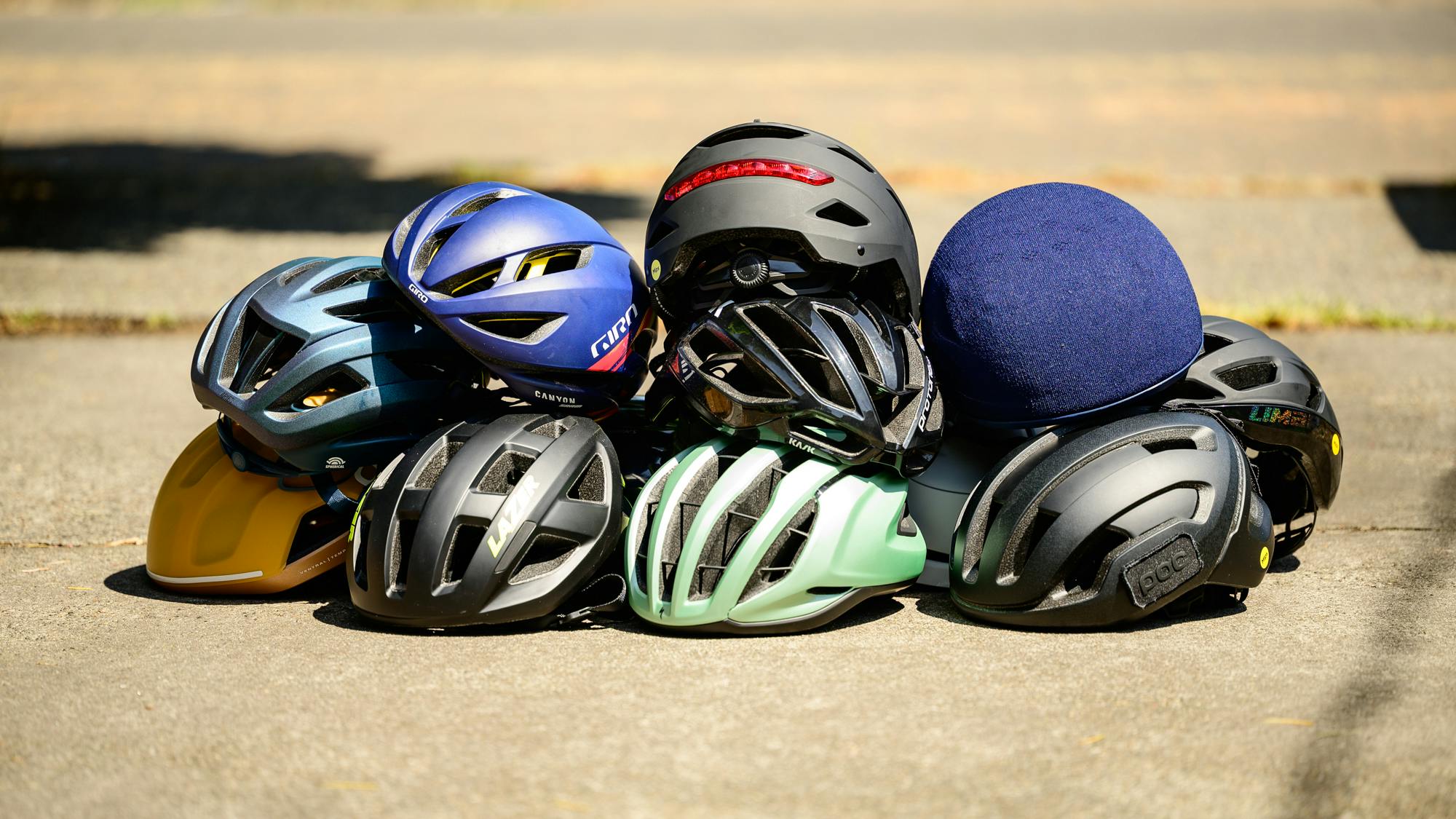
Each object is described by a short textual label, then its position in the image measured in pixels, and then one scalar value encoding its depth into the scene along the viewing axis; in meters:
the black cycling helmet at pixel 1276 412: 4.79
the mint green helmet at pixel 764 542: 4.18
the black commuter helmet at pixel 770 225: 4.63
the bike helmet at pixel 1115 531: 4.12
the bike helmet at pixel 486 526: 4.14
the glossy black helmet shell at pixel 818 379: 4.30
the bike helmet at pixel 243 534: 4.62
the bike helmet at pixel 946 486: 4.68
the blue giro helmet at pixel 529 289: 4.46
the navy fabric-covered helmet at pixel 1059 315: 4.49
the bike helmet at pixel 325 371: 4.49
